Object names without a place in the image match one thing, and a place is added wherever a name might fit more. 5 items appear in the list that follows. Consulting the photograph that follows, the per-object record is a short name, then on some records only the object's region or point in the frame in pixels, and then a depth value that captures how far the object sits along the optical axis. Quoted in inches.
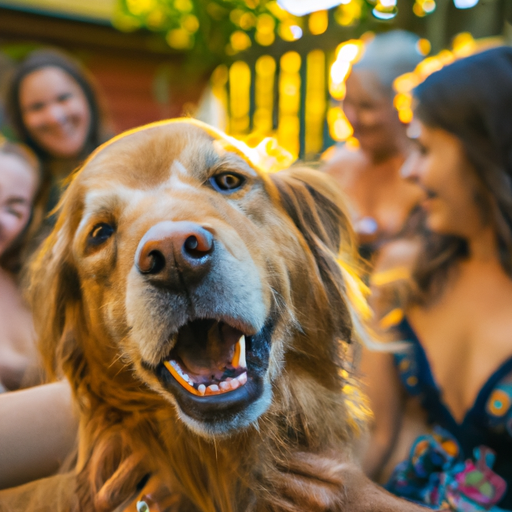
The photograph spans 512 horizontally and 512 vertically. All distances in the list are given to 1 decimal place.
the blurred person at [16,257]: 51.1
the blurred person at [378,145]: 89.4
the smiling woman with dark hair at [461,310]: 55.0
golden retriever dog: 31.4
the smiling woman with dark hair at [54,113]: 71.5
